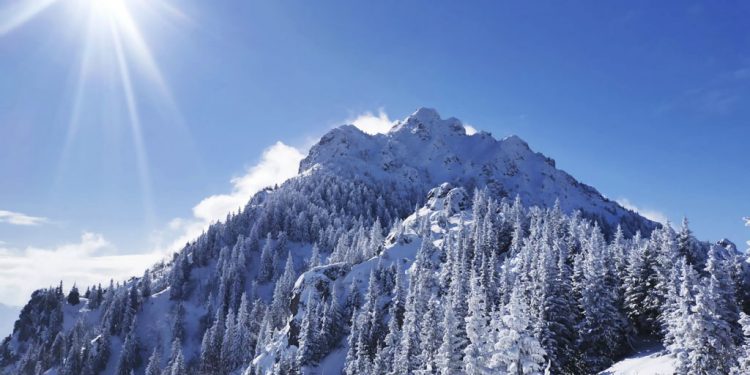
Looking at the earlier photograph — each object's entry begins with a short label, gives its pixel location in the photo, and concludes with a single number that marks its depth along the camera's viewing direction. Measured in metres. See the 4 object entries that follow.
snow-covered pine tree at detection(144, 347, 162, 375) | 134.00
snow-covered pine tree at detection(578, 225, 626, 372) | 56.34
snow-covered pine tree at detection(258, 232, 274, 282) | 191.12
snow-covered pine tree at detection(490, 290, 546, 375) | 30.37
